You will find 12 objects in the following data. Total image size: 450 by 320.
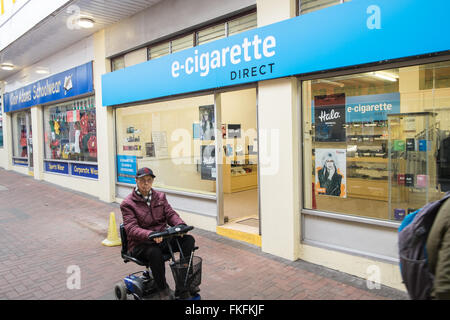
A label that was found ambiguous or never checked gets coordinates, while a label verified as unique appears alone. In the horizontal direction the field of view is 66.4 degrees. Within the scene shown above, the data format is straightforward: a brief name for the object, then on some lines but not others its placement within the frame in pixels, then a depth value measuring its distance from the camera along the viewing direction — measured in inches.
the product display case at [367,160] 187.6
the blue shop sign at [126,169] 362.0
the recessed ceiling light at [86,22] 338.0
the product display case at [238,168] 412.8
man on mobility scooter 140.7
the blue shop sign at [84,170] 423.3
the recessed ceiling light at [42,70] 499.9
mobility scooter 132.0
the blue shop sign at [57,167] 493.0
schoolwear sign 403.9
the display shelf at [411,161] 169.3
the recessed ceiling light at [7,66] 550.9
